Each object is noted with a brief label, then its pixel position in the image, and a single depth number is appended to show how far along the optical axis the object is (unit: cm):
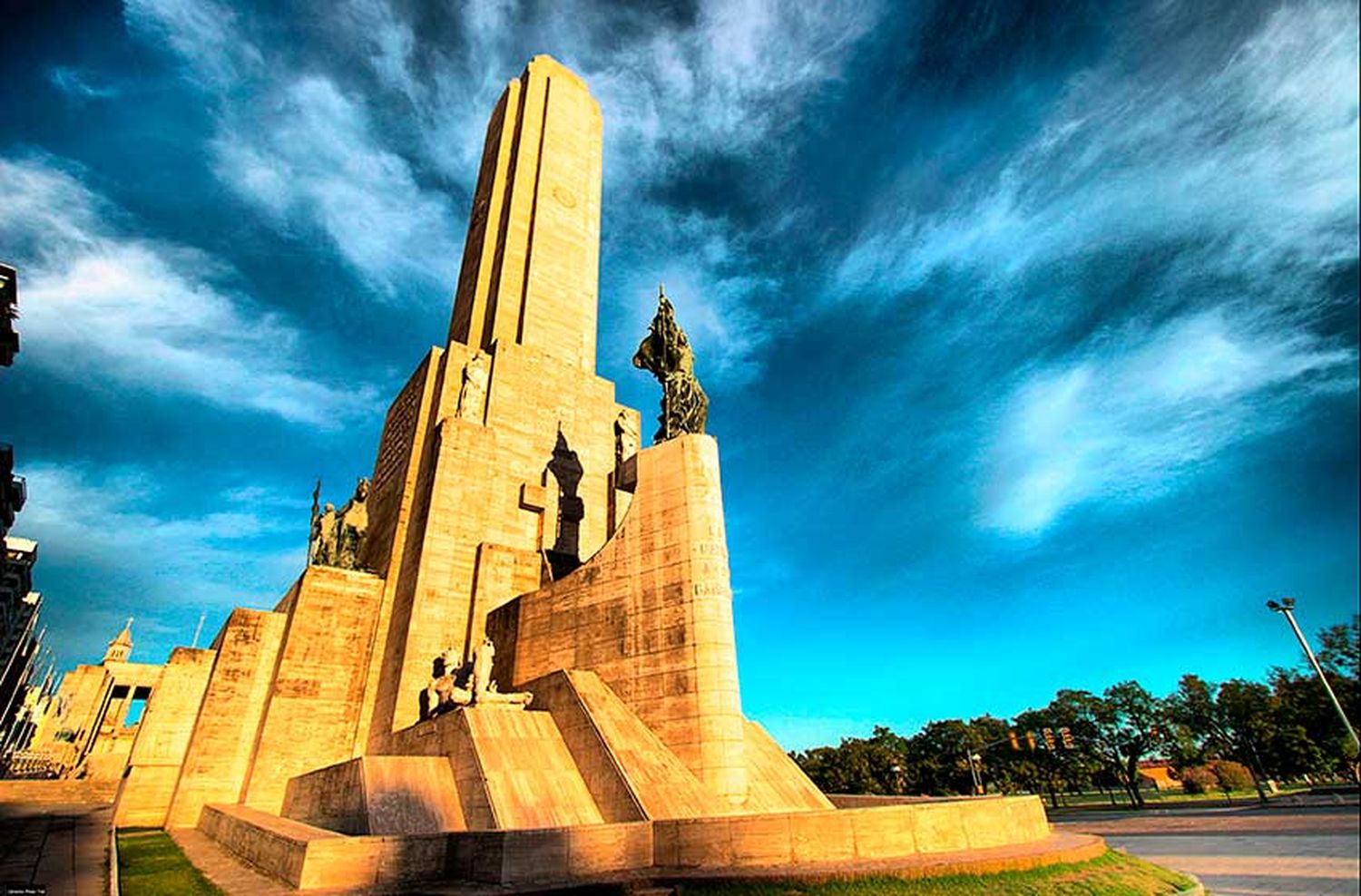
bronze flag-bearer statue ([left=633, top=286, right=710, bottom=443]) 1641
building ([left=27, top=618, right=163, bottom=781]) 3506
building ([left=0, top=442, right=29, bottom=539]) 3378
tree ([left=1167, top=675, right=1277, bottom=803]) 4094
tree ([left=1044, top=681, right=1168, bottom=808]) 4462
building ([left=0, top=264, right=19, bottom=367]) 2319
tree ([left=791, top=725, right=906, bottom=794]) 5322
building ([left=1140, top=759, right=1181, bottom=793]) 7769
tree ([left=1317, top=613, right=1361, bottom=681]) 2920
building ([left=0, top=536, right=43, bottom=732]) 4688
